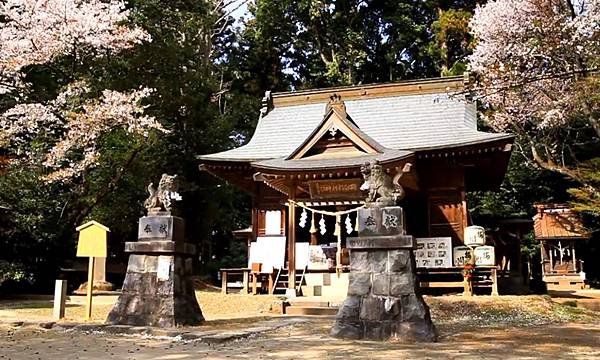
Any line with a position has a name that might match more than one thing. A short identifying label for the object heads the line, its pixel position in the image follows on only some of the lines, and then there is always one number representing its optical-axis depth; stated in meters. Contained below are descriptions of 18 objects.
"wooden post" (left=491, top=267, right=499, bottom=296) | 12.69
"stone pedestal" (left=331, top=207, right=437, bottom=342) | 7.13
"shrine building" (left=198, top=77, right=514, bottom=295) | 13.91
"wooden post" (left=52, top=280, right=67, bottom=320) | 9.93
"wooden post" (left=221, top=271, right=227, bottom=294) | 15.22
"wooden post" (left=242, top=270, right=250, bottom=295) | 14.74
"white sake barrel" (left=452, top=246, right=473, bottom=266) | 13.73
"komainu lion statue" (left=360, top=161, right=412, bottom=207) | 7.77
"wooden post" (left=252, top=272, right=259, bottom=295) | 14.79
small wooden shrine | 21.21
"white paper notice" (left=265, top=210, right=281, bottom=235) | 16.16
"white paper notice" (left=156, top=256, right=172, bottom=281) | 8.66
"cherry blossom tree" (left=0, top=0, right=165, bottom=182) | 14.80
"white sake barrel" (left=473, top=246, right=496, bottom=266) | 13.32
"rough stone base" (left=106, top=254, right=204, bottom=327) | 8.55
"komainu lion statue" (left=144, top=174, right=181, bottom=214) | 9.10
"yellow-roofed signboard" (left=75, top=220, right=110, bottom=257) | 9.74
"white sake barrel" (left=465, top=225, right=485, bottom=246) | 13.66
